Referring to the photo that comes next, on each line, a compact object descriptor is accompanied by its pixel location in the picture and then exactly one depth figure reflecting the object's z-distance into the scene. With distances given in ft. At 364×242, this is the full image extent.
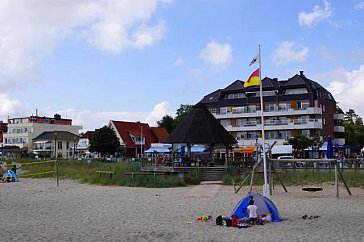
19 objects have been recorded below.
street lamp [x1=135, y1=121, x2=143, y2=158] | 289.99
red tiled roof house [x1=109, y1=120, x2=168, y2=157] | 288.92
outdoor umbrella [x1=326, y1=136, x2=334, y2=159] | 86.45
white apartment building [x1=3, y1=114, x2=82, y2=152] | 325.87
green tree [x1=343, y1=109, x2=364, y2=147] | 283.67
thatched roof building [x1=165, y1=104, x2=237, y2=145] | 117.39
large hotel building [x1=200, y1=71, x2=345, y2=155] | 244.63
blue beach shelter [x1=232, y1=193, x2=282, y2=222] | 46.09
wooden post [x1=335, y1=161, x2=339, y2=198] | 69.21
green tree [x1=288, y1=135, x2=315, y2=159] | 212.23
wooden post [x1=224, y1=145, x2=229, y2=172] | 107.70
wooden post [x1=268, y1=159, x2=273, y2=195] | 70.98
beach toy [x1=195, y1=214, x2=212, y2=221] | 46.73
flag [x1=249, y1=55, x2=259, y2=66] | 61.16
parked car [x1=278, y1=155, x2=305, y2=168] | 129.44
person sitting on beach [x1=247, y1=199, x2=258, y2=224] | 43.98
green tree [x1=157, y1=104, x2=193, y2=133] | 357.32
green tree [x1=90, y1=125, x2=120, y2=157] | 249.14
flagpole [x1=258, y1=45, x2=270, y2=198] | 56.65
